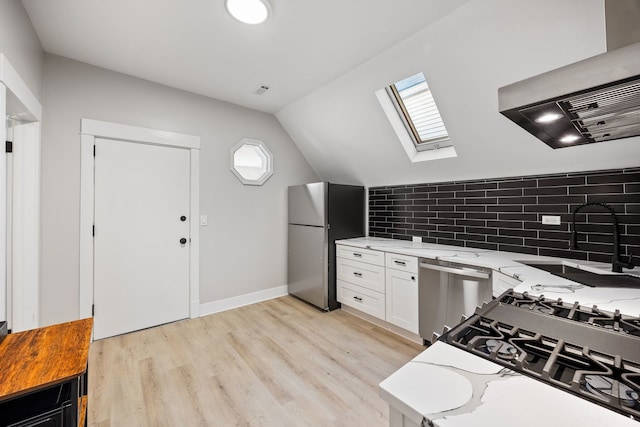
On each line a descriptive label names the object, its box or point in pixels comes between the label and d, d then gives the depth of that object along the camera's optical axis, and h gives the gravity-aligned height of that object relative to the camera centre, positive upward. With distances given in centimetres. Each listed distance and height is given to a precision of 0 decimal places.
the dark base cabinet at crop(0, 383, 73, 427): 94 -69
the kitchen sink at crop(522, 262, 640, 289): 143 -36
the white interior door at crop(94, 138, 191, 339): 261 -22
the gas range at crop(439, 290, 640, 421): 57 -36
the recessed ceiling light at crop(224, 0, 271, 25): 175 +135
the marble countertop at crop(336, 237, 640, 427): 48 -36
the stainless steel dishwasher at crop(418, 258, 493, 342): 211 -63
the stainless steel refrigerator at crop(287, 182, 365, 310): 332 -22
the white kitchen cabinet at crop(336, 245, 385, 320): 285 -73
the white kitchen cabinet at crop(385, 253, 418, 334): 253 -74
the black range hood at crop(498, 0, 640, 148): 76 +37
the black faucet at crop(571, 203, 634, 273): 173 -21
